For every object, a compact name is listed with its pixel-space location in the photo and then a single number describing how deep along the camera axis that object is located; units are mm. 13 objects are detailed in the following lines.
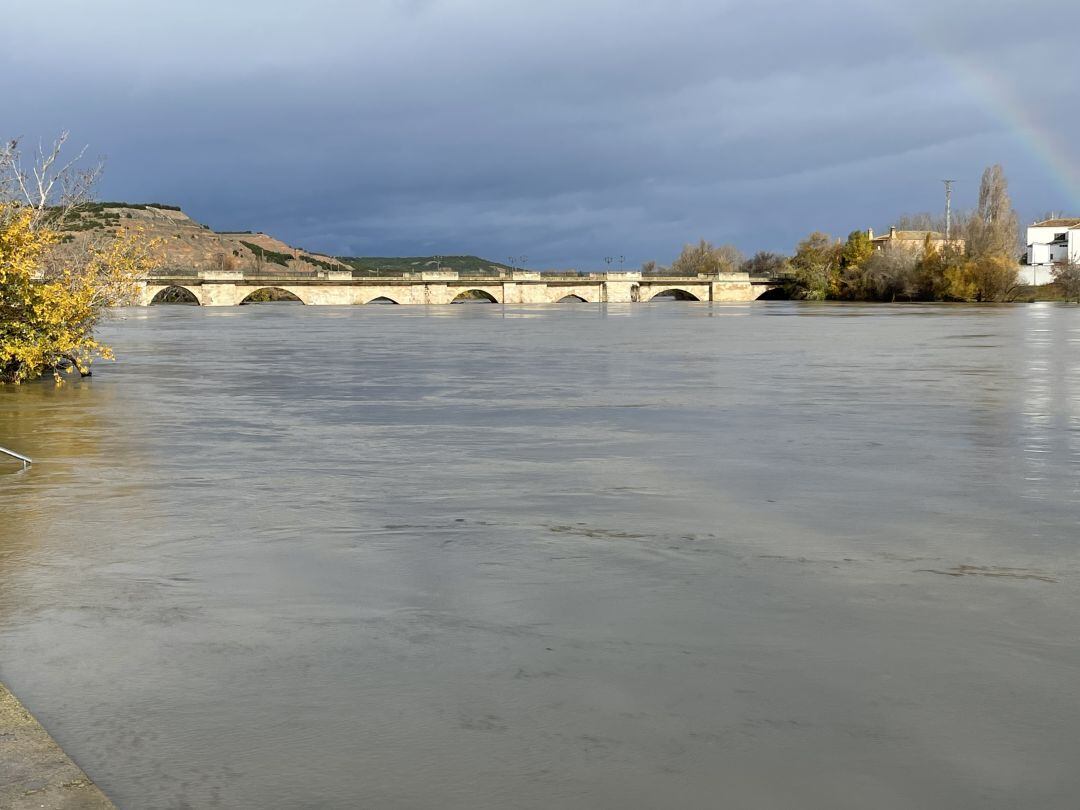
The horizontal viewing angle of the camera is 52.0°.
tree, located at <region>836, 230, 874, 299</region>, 128125
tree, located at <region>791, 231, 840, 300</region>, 136000
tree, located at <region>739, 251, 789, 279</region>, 188050
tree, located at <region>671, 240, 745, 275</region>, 183875
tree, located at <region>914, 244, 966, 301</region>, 106750
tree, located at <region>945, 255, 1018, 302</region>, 103125
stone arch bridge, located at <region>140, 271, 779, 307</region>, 130500
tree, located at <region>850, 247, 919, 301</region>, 114375
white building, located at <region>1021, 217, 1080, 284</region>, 129000
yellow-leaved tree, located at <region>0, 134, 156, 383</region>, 21219
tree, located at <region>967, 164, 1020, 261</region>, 104750
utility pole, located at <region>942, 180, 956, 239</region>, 115912
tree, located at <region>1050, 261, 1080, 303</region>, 106062
